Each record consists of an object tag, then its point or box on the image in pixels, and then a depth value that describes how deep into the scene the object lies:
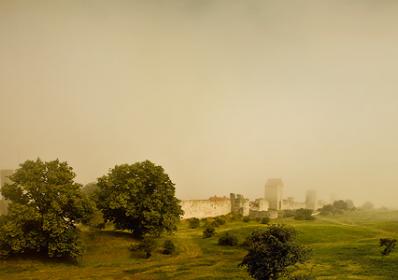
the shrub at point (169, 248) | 45.97
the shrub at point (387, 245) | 36.75
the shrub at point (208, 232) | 55.91
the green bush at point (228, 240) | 49.16
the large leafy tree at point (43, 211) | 39.47
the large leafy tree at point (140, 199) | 50.53
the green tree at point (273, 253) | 25.55
